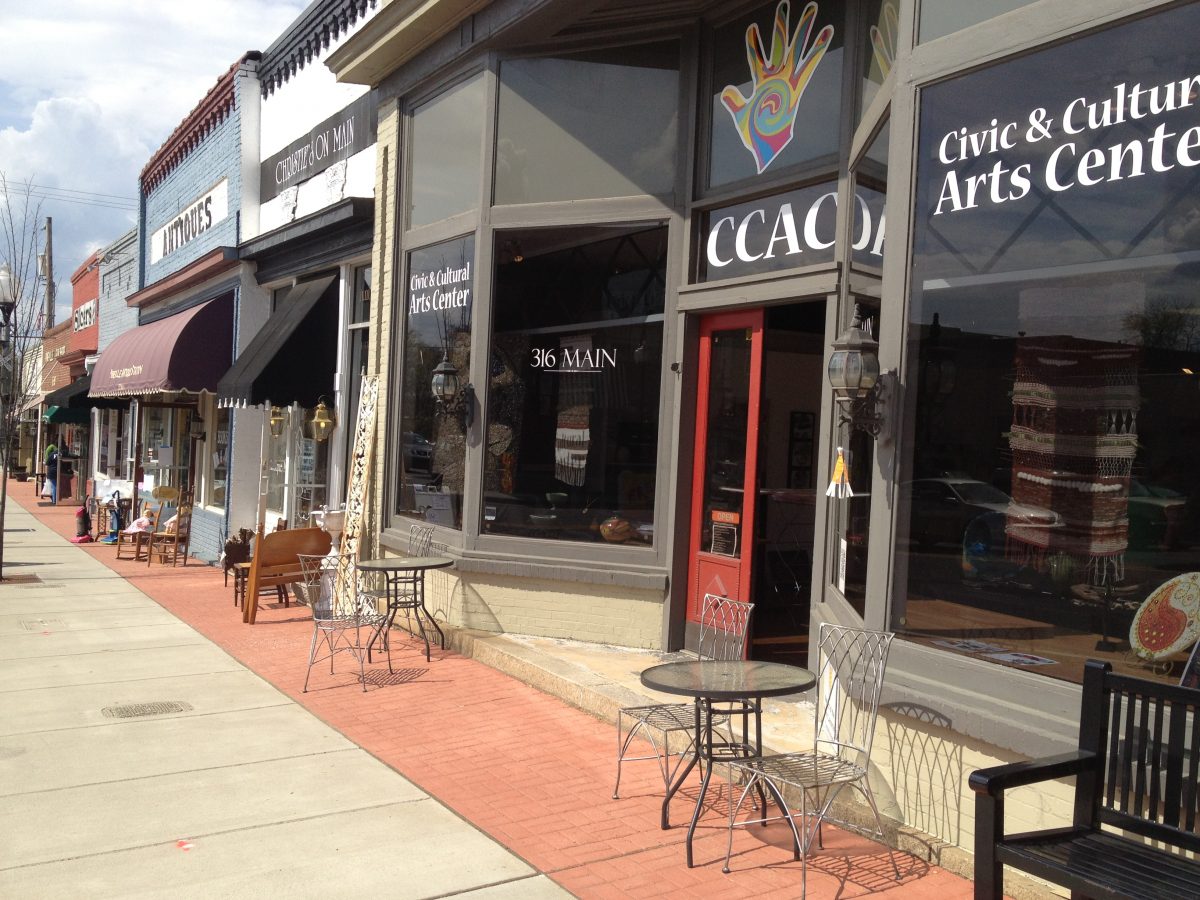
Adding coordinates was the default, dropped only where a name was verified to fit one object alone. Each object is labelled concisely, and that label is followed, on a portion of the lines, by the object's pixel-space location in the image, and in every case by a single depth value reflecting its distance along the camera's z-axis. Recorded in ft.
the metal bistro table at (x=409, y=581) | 27.21
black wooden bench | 10.48
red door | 24.35
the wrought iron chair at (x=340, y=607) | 25.75
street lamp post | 45.28
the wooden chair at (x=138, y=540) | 51.11
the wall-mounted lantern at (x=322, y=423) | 39.37
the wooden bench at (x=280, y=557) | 33.81
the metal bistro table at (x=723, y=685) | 14.65
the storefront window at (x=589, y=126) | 27.04
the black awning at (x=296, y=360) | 38.40
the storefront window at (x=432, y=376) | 30.25
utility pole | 114.52
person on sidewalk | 97.02
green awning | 82.44
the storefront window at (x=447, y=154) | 30.14
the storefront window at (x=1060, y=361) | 13.23
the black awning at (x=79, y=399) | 65.46
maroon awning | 46.91
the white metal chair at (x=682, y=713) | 17.22
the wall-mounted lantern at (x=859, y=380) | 16.44
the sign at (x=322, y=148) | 37.55
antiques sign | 50.70
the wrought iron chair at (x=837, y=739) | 14.38
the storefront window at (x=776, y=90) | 22.79
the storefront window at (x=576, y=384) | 26.96
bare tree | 45.43
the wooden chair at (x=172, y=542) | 49.47
